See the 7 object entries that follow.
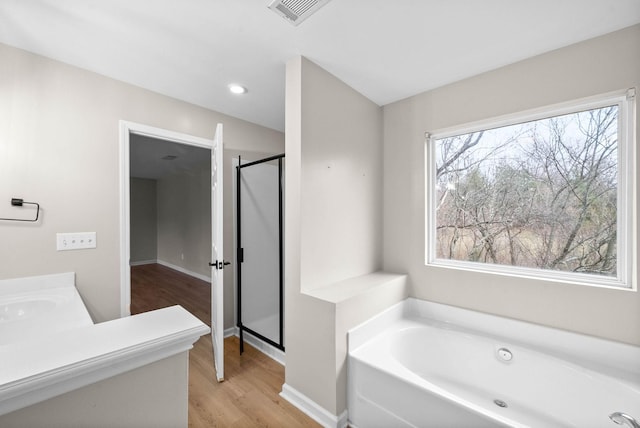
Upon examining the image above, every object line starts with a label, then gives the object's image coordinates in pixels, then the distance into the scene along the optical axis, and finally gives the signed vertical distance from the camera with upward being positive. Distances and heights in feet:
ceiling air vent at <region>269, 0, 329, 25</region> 4.55 +3.61
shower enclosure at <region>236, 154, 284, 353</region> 8.84 -1.02
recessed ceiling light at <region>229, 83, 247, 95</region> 7.39 +3.58
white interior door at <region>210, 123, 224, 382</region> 6.95 -1.27
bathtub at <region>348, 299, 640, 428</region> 4.70 -3.17
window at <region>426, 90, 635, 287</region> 5.50 +0.51
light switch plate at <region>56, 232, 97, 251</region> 6.14 -0.54
